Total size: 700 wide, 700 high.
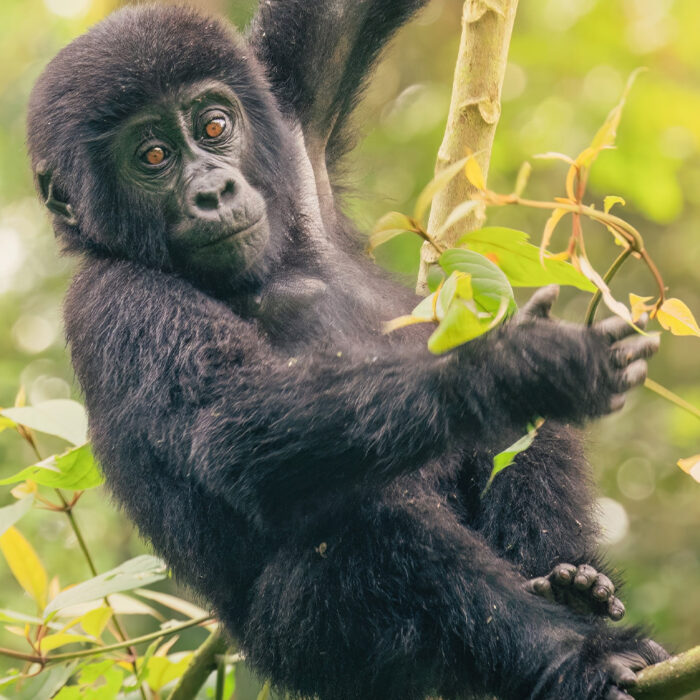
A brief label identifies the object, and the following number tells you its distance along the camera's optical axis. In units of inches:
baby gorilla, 217.3
